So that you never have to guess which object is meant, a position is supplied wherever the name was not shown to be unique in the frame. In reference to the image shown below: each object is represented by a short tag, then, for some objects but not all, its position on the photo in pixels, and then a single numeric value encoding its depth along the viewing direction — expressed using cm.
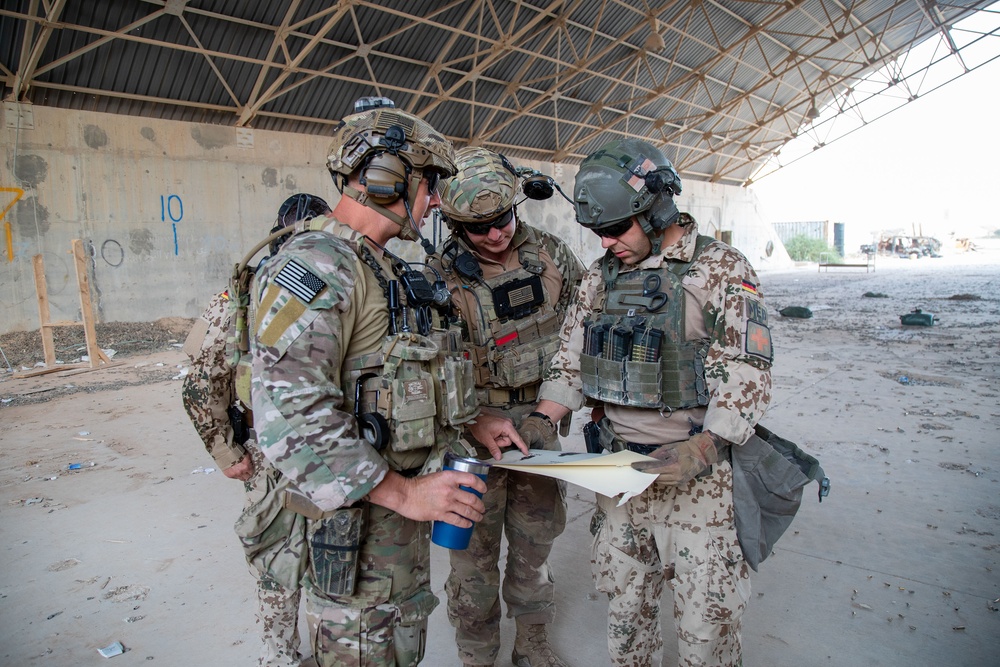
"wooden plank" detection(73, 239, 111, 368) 755
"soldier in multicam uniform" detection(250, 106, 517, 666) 144
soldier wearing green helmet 191
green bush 3136
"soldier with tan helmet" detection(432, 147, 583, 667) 248
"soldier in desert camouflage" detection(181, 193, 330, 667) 234
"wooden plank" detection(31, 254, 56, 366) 760
